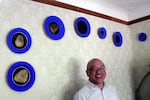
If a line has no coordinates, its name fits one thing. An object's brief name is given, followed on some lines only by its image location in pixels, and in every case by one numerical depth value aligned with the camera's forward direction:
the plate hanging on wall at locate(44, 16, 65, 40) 1.87
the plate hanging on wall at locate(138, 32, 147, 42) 2.63
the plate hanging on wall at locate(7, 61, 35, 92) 1.58
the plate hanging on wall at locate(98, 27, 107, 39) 2.35
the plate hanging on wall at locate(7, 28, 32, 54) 1.62
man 1.73
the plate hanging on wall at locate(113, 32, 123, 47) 2.55
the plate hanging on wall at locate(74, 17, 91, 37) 2.12
